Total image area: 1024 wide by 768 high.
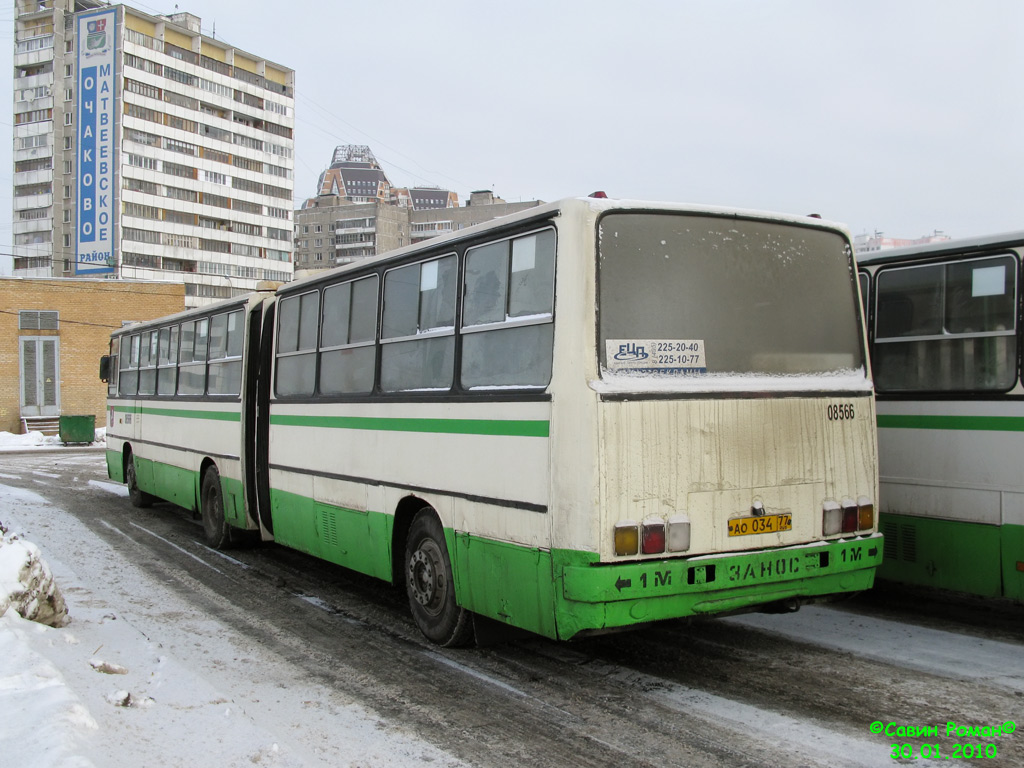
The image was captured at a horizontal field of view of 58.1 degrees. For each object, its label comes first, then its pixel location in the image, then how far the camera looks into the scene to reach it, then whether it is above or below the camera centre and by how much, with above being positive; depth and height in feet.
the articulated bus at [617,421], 17.54 -0.49
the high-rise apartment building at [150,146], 305.32 +86.50
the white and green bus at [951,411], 22.56 -0.31
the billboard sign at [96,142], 233.55 +66.32
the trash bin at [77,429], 119.65 -4.43
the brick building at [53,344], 142.72 +7.99
